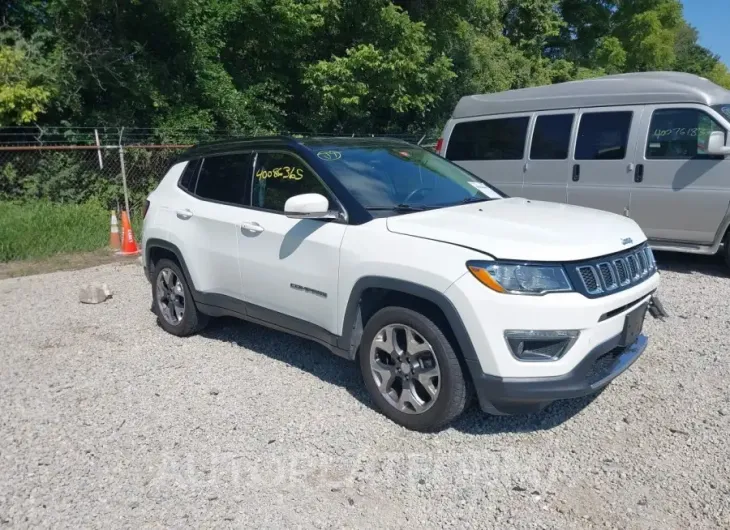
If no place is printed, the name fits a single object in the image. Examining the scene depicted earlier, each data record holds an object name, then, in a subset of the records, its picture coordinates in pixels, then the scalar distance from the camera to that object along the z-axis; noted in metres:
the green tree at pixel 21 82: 10.19
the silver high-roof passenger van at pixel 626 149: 6.99
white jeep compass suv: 3.26
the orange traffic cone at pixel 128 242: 9.77
